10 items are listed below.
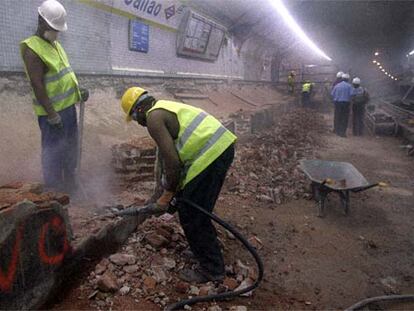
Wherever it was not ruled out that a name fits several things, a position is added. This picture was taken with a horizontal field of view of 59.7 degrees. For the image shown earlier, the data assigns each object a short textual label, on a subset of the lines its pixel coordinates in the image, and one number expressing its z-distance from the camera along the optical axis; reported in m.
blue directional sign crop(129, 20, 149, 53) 7.80
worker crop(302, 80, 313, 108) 18.42
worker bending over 2.76
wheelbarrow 4.86
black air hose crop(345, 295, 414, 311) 2.89
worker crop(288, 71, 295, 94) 20.62
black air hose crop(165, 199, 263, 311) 2.73
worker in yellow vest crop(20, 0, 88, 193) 3.39
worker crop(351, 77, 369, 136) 11.51
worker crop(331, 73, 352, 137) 11.27
